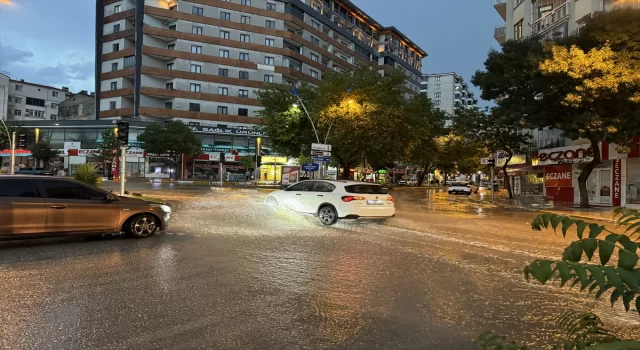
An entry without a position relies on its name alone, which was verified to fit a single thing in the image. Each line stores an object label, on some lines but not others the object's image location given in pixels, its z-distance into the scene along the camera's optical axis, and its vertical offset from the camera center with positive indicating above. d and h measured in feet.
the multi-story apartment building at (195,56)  201.87 +55.46
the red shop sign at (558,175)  101.24 +0.89
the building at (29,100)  252.42 +40.93
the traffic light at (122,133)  56.82 +4.65
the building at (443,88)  474.08 +97.71
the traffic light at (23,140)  84.94 +5.10
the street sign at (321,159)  98.02 +3.25
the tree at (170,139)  173.84 +12.39
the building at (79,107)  235.40 +34.50
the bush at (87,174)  68.74 -1.07
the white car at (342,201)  46.11 -2.93
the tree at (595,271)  5.69 -1.25
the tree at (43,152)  178.68 +5.94
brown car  28.63 -3.04
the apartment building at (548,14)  86.89 +39.06
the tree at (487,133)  103.30 +11.02
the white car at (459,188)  145.89 -4.08
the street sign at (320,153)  96.73 +4.47
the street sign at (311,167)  126.41 +1.73
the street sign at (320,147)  95.92 +5.82
